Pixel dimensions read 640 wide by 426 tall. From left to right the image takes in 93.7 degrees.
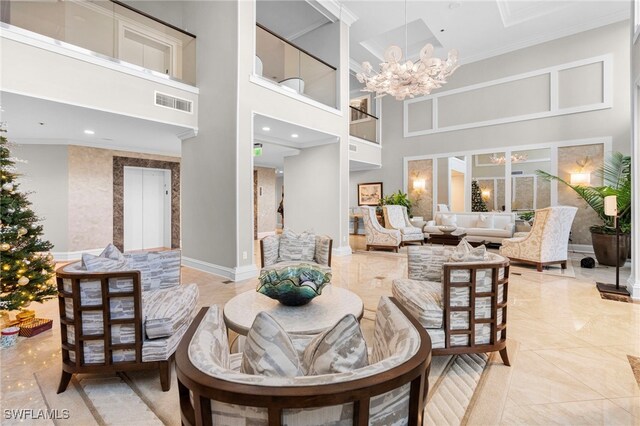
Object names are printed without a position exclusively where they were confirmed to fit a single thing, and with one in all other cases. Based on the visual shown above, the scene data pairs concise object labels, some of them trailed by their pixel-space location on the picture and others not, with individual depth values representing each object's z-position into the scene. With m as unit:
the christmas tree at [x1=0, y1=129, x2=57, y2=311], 2.55
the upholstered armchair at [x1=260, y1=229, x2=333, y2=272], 3.80
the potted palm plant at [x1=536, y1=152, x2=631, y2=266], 5.27
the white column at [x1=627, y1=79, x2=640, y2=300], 3.54
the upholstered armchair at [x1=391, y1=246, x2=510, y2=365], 2.04
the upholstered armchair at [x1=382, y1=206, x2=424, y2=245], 7.47
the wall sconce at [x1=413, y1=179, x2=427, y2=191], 9.19
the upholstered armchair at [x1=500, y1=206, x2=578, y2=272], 4.93
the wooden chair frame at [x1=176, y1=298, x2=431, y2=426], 0.69
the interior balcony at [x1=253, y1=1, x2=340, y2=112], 5.42
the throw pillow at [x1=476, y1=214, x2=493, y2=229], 7.43
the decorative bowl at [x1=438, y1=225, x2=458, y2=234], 6.57
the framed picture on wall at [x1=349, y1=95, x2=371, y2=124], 9.58
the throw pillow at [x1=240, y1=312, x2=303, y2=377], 0.84
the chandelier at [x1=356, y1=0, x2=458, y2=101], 4.87
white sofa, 6.98
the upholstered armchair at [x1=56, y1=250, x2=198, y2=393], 1.78
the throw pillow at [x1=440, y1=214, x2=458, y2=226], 7.84
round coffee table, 1.81
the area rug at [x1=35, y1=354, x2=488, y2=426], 1.63
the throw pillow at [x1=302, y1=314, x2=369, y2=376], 0.83
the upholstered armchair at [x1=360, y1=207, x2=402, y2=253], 7.07
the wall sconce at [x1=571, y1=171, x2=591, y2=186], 6.76
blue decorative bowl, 2.00
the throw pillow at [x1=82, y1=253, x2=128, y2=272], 1.92
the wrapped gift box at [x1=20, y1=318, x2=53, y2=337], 2.62
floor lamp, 3.77
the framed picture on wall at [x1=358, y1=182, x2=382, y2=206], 10.19
